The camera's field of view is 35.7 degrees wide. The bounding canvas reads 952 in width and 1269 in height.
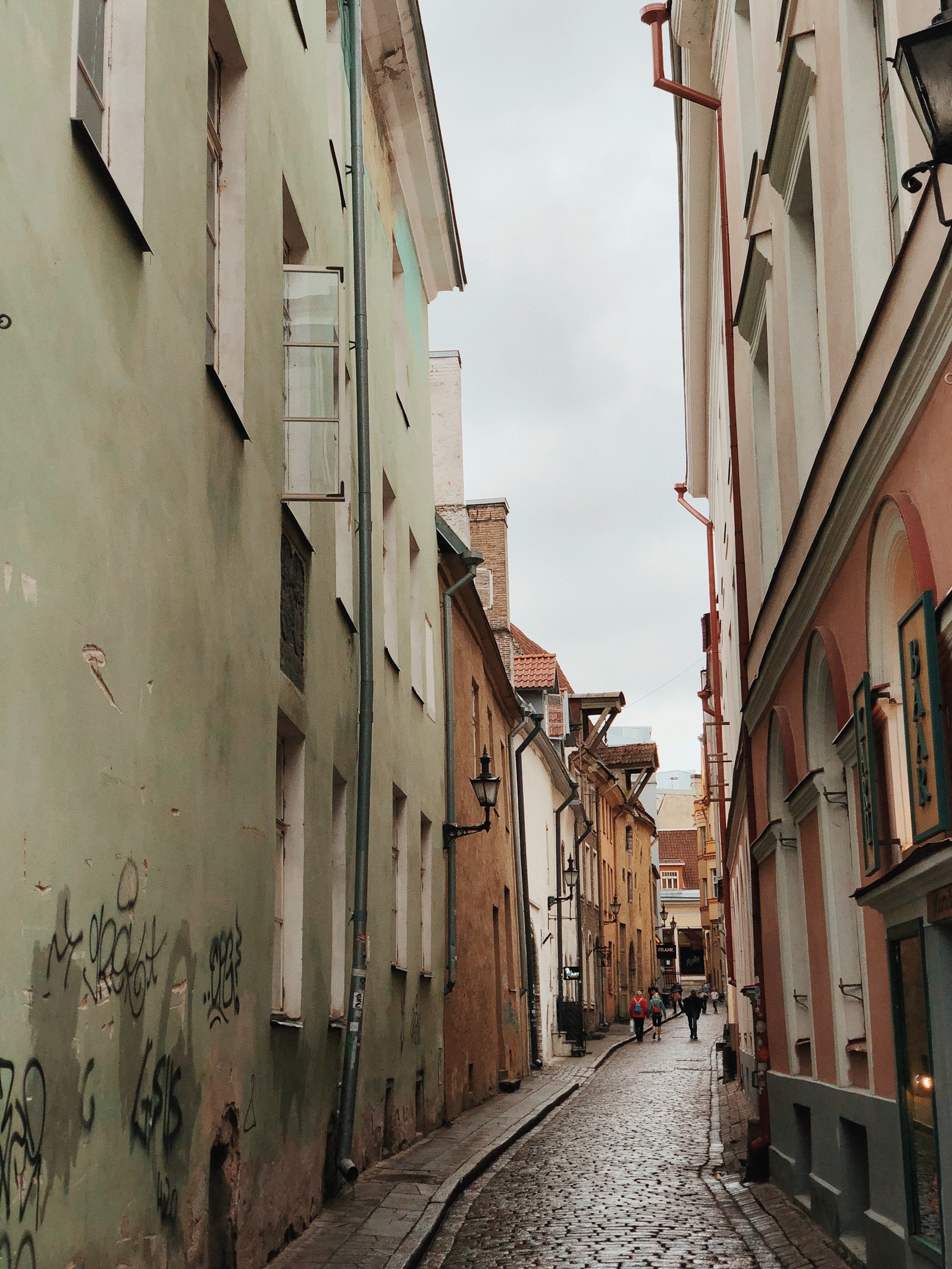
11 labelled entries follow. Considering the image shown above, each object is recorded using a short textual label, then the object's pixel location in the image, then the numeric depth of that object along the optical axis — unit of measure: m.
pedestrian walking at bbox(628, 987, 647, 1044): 39.81
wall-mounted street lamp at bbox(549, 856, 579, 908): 33.66
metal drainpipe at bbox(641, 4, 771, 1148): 13.49
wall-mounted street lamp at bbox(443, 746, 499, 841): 18.48
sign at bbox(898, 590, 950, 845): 5.95
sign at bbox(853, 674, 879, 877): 7.73
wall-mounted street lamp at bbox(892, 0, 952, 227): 4.36
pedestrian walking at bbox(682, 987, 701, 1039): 40.97
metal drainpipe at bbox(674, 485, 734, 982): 27.20
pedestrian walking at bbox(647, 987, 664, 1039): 42.50
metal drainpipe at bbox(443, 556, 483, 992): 18.72
